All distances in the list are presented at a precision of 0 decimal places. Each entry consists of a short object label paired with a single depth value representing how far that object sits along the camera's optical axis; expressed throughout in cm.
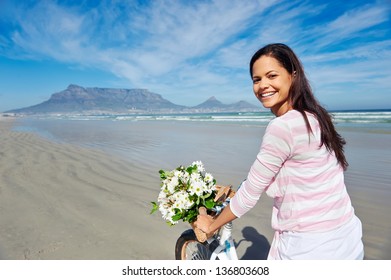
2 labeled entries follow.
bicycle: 222
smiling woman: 135
